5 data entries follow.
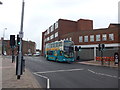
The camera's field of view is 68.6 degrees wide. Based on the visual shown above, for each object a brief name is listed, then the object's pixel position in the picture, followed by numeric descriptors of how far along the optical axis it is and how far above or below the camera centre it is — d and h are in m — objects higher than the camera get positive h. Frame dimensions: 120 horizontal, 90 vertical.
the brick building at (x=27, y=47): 51.61 +0.27
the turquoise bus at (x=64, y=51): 14.79 -0.57
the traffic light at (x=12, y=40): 7.22 +0.61
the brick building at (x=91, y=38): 21.11 +2.50
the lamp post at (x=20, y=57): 5.61 -0.64
